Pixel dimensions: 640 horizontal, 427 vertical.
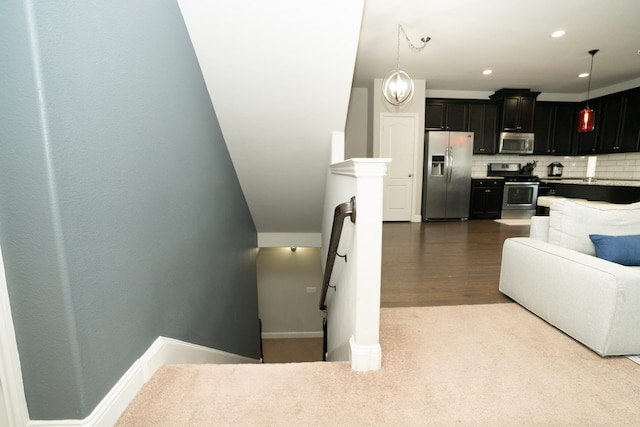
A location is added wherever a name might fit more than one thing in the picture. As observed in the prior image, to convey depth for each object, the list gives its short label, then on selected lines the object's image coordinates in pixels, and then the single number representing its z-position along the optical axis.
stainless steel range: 5.89
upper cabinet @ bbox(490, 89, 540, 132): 5.80
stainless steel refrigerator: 5.51
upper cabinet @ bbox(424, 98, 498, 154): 5.77
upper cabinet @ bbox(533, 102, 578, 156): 6.18
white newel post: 1.36
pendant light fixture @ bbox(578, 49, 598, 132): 4.40
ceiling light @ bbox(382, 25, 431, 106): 3.32
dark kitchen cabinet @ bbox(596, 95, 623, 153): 5.47
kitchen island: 4.14
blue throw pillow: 1.75
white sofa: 1.52
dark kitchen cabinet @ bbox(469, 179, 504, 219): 5.87
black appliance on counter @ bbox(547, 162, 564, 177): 6.32
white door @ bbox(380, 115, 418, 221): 5.38
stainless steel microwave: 5.91
